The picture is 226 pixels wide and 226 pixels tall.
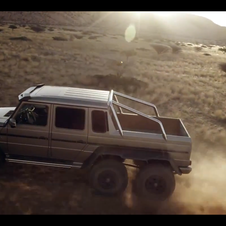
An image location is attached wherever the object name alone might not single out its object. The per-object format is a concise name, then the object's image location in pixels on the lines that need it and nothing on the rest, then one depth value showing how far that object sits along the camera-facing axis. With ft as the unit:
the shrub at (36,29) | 153.63
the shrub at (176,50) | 128.67
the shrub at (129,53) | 96.33
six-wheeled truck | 18.86
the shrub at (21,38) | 105.04
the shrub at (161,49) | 120.67
